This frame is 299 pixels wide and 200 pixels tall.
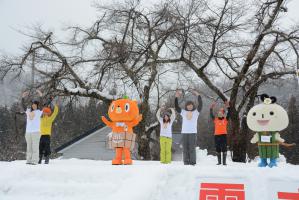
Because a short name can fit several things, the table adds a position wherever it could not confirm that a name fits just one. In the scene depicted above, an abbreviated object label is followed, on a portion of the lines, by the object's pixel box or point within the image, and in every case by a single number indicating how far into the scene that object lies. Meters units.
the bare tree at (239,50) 13.47
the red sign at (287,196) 5.05
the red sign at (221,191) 5.28
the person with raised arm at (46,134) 9.12
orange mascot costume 8.25
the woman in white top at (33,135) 8.54
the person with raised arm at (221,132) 8.91
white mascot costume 7.02
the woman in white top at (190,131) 8.23
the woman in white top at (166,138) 9.59
